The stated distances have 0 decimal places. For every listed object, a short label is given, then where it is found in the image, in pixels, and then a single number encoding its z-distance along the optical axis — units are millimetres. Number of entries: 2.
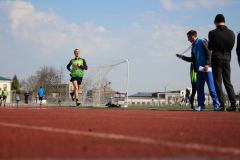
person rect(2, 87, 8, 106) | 27136
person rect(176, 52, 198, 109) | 11183
